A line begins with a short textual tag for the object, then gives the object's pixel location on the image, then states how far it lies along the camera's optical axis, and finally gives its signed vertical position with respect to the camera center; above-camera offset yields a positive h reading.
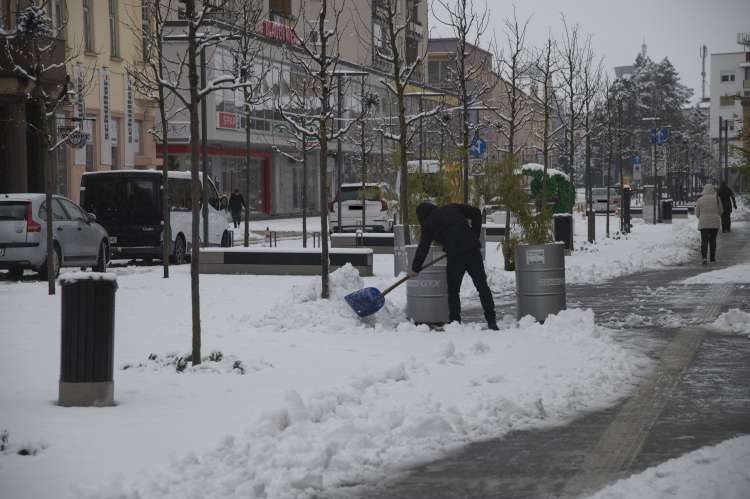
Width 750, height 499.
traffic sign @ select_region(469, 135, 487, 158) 36.16 +1.90
